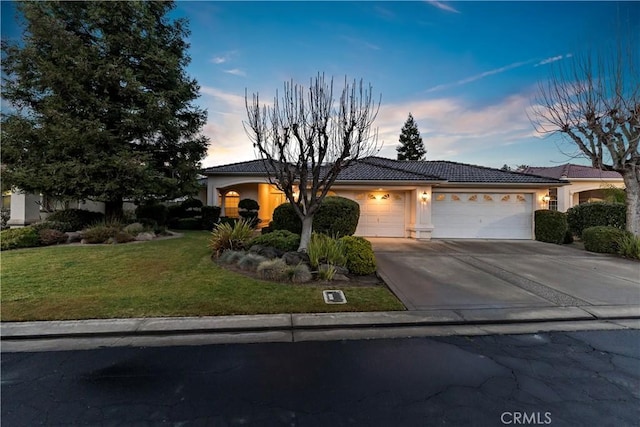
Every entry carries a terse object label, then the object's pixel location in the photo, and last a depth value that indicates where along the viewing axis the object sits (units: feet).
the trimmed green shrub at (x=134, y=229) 35.70
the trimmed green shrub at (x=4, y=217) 43.31
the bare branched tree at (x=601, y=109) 29.30
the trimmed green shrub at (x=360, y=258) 22.04
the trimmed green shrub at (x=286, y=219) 33.01
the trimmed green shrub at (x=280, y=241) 25.58
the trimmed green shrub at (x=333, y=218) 32.53
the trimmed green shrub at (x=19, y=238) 28.89
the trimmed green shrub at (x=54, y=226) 33.42
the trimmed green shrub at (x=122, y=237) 33.57
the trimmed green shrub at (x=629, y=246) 29.40
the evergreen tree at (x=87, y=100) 34.01
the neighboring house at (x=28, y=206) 42.96
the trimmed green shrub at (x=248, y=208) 53.98
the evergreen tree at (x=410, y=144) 130.93
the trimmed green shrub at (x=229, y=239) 27.17
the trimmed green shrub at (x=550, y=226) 39.78
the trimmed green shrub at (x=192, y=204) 54.85
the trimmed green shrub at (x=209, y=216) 50.26
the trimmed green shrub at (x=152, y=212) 46.32
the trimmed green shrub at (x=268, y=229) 35.30
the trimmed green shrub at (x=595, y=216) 38.93
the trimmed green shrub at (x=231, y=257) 24.16
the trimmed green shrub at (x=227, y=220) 49.05
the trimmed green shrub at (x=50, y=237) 31.37
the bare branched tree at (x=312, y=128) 23.25
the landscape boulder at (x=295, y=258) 21.93
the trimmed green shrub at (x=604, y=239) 32.12
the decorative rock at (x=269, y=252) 23.76
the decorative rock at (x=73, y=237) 33.63
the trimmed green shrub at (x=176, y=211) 55.36
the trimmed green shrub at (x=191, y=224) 51.88
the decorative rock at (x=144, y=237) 35.50
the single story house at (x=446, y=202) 42.70
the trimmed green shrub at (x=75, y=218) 37.50
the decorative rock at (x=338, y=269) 20.99
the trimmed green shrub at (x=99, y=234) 32.71
